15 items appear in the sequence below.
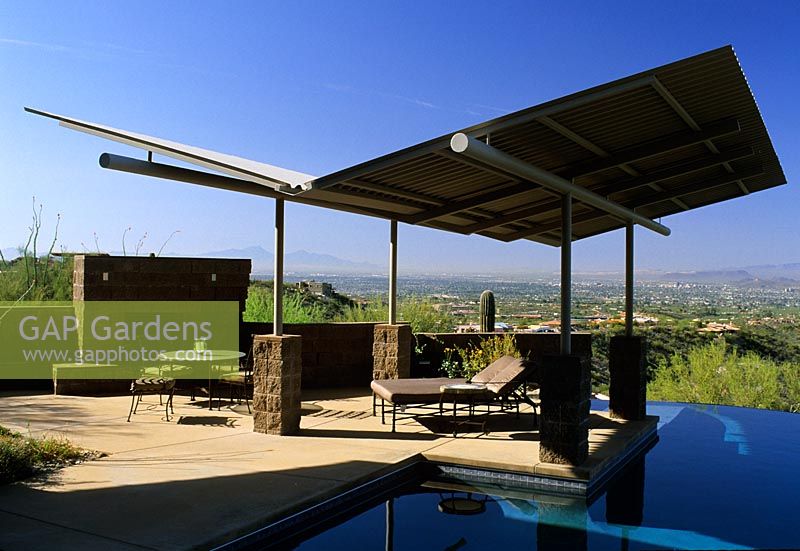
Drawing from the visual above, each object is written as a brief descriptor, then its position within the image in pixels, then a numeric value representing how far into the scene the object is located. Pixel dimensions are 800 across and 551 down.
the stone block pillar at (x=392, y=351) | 9.94
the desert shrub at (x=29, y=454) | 5.59
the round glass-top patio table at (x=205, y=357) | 8.85
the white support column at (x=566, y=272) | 6.66
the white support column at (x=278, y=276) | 7.49
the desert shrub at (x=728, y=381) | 13.82
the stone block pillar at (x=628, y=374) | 8.69
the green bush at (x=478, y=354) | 11.21
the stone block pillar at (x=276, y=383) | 7.39
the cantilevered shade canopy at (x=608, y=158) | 5.47
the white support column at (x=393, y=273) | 9.62
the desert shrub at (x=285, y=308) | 12.56
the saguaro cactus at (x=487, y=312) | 12.97
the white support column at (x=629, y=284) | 8.88
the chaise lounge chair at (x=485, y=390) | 7.79
